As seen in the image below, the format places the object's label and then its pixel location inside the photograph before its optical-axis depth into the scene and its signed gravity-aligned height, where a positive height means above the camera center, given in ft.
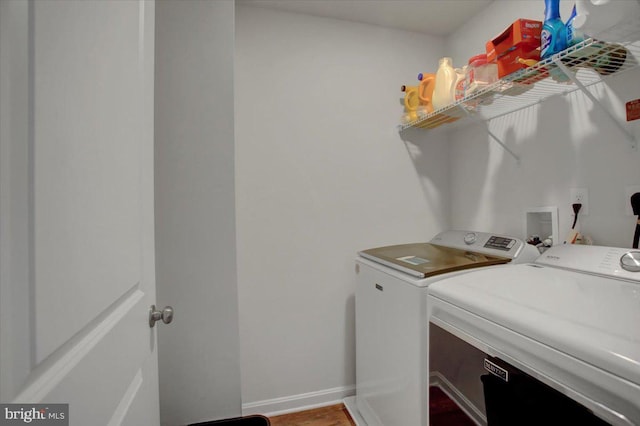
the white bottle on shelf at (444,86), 5.61 +2.40
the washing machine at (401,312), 3.92 -1.56
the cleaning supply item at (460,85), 5.31 +2.29
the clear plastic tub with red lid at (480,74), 4.79 +2.26
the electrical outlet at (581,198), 4.31 +0.17
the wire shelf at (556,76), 3.27 +1.81
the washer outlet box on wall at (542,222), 4.75 -0.22
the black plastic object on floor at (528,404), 2.31 -1.61
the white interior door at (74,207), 1.17 +0.02
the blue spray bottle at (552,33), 3.57 +2.17
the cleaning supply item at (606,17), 2.80 +1.86
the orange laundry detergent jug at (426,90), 6.32 +2.59
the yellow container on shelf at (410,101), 6.64 +2.46
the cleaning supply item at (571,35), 3.36 +2.01
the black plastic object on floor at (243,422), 4.40 -3.22
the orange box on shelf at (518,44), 3.89 +2.21
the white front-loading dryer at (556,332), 1.91 -0.97
